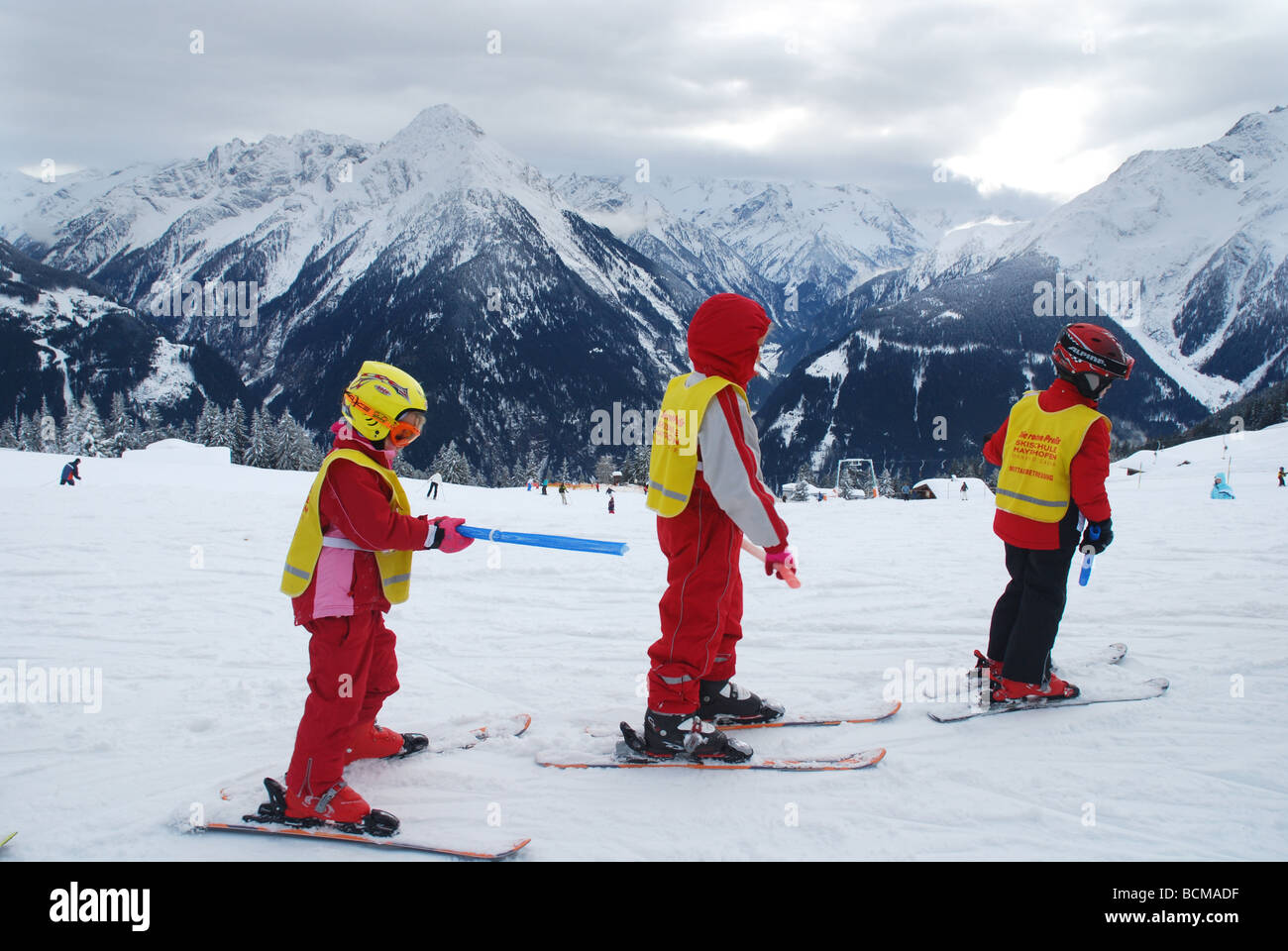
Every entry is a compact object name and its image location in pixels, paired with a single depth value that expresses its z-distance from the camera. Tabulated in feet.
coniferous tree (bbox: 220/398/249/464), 187.21
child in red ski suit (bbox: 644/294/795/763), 11.26
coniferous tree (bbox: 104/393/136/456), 174.50
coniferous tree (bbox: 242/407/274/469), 174.60
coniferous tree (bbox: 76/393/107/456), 169.37
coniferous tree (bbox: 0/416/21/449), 200.67
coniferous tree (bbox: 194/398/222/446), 189.88
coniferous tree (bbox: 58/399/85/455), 189.12
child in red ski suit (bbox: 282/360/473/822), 10.31
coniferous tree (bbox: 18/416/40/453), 200.64
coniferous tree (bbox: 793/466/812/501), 184.30
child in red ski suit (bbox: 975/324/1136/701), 13.15
